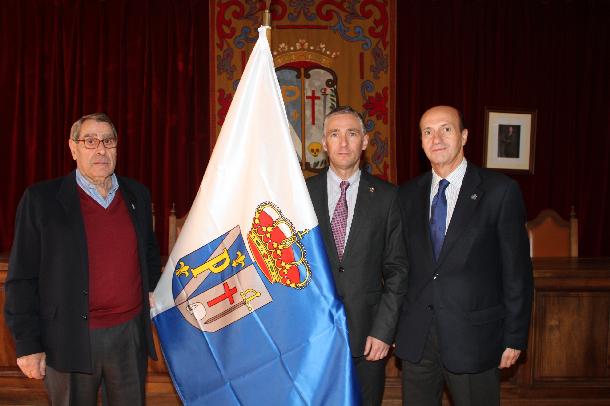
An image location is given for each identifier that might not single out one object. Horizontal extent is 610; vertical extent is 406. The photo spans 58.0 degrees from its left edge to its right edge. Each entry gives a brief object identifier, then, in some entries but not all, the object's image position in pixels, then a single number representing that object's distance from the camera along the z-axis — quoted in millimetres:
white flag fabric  1813
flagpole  1929
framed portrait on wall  5270
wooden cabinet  3012
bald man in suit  1948
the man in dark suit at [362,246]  1993
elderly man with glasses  1872
